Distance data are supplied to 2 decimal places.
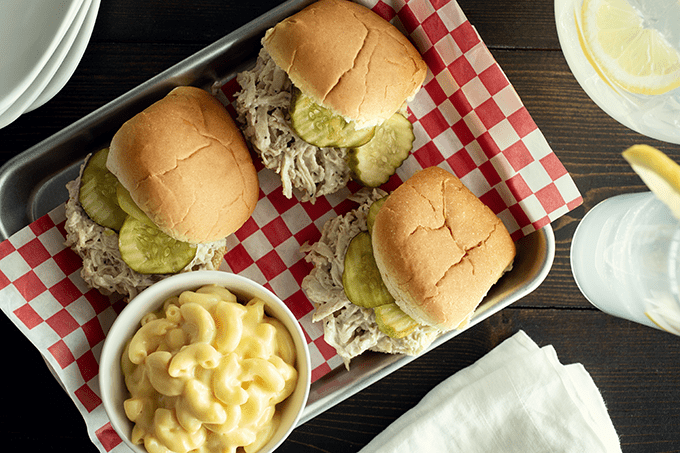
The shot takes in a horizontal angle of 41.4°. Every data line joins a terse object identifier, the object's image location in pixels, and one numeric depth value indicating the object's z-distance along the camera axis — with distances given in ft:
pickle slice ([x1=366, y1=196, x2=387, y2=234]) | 1.85
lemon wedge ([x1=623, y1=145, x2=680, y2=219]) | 1.53
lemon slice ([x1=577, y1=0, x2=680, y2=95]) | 1.81
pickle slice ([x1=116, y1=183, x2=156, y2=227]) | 1.77
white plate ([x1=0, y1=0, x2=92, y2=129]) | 1.54
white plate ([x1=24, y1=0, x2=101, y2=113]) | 1.64
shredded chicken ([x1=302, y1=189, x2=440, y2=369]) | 1.88
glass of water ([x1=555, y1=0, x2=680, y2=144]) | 1.83
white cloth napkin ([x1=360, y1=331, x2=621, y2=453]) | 2.04
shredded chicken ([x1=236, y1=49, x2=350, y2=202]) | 1.83
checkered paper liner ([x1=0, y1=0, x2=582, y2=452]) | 1.84
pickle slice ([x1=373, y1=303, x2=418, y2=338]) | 1.84
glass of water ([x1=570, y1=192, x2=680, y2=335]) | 1.86
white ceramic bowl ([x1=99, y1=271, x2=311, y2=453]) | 1.73
